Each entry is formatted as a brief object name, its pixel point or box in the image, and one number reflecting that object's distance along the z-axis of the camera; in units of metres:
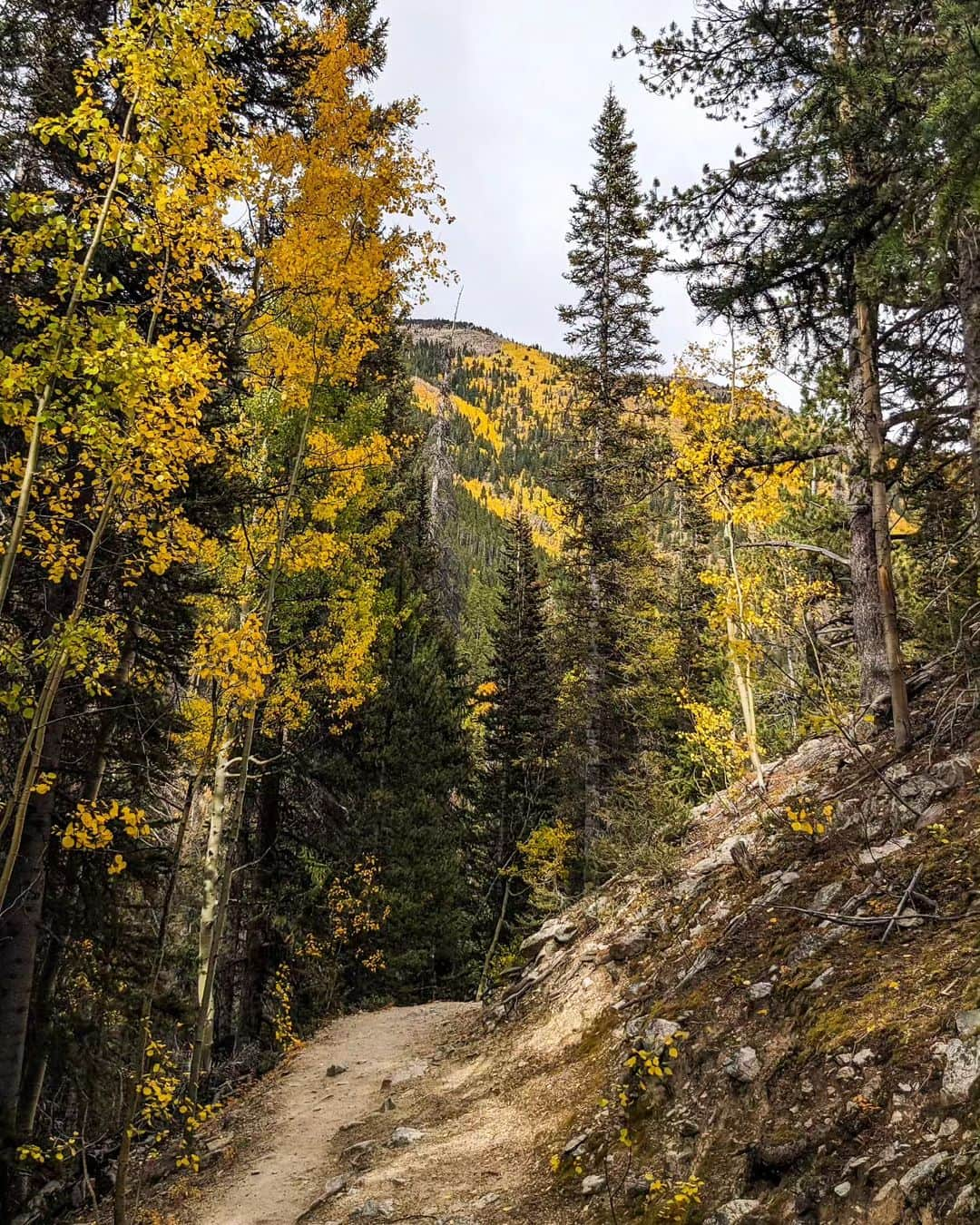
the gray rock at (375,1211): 5.25
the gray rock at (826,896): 5.21
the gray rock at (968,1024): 3.25
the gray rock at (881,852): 5.12
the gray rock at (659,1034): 5.14
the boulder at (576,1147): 5.13
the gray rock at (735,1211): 3.46
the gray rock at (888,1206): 2.82
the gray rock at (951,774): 5.33
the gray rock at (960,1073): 3.06
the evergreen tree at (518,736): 20.98
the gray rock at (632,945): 7.41
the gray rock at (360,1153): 6.59
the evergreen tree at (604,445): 17.03
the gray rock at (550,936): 9.64
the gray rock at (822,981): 4.40
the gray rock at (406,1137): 6.68
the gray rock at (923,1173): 2.80
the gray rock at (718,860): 7.60
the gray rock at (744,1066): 4.30
